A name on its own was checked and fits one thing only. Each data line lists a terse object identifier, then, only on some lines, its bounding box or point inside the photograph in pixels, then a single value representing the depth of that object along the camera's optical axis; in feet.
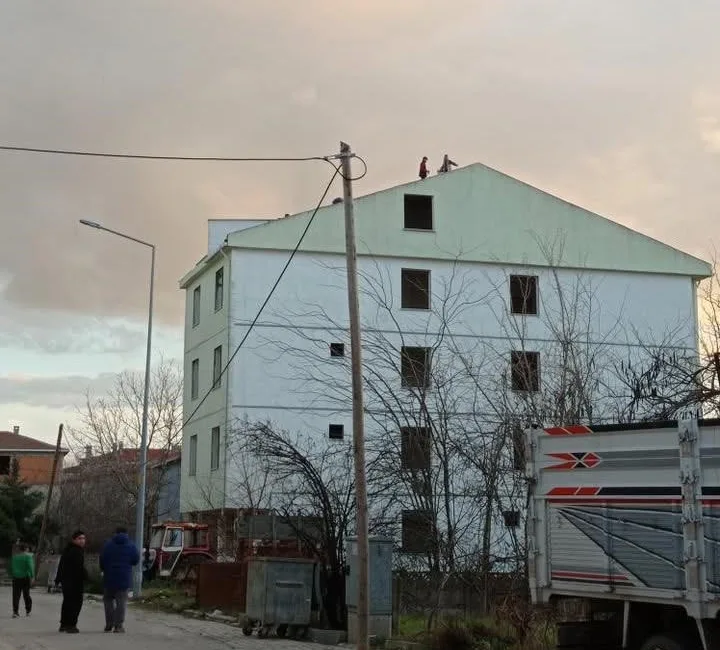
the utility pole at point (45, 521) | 166.14
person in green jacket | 70.23
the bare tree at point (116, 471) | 184.85
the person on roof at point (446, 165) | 145.13
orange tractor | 115.75
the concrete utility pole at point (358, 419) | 48.14
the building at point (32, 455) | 299.29
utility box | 53.78
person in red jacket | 138.51
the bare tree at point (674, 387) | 53.42
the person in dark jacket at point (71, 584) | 58.08
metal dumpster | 56.85
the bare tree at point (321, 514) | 59.00
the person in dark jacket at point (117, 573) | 57.67
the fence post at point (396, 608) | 56.75
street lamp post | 102.22
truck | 33.24
